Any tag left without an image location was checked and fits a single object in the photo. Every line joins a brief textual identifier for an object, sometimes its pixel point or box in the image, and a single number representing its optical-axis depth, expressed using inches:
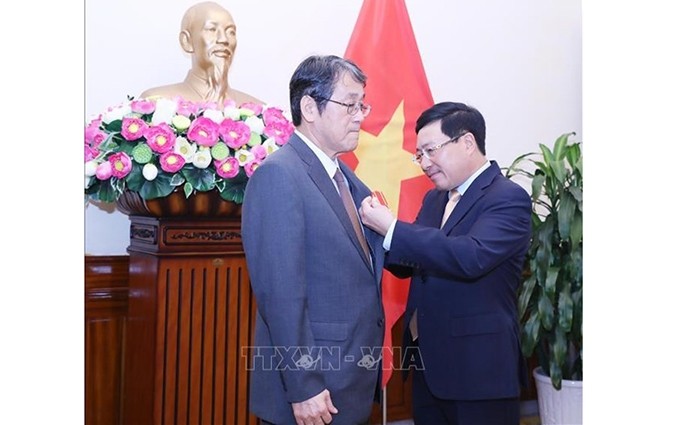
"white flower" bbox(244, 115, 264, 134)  91.6
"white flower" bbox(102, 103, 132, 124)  89.2
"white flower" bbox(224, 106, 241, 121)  91.2
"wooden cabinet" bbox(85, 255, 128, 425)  106.4
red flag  113.2
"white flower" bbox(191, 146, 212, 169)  87.0
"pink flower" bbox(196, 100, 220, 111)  91.2
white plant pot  126.1
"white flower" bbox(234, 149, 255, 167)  89.0
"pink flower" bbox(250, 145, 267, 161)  89.6
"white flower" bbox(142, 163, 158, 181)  86.2
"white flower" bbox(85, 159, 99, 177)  88.4
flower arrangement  86.8
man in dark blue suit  78.3
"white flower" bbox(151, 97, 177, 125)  87.9
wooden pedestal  91.1
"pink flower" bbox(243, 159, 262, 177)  89.1
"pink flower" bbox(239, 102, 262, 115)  95.0
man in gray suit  60.3
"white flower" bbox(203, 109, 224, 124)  89.0
